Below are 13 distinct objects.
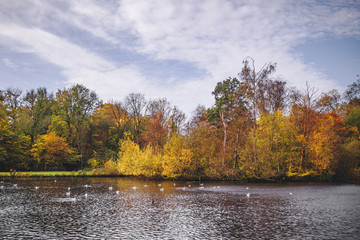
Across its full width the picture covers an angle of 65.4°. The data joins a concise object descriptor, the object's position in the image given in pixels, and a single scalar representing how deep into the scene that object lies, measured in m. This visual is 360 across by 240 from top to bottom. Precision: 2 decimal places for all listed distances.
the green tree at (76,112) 60.62
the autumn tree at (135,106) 62.75
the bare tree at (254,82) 44.16
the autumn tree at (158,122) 54.81
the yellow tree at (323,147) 40.06
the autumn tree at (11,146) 51.03
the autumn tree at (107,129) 63.25
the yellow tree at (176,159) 41.91
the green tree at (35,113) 58.32
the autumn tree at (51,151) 54.81
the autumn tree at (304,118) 42.25
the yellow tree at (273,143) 40.78
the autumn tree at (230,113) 42.72
